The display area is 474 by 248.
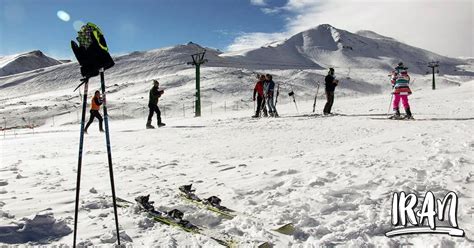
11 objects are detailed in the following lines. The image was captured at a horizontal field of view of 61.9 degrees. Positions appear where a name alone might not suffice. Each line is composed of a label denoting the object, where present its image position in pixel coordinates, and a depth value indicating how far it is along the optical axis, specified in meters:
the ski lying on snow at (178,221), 4.23
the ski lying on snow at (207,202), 5.12
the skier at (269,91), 18.80
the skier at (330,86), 17.44
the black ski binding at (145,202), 5.16
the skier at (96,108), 16.83
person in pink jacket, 14.09
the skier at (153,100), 17.17
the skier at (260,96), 19.16
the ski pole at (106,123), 4.24
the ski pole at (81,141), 4.02
